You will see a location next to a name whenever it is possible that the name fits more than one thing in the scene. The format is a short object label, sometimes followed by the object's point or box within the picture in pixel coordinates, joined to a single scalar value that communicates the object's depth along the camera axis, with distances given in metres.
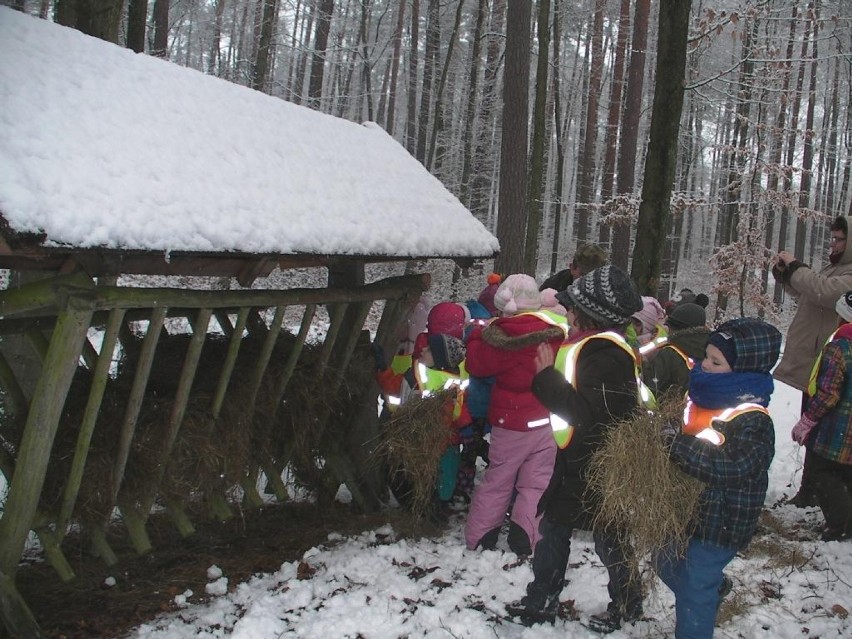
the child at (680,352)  5.25
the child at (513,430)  4.38
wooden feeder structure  3.13
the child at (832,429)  4.52
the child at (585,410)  3.35
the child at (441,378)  4.93
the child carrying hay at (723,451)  2.93
